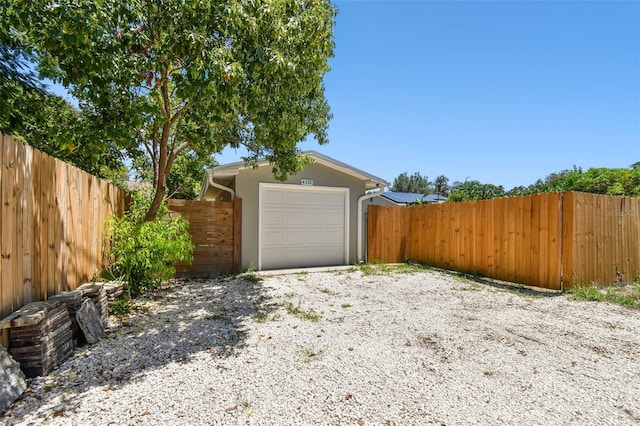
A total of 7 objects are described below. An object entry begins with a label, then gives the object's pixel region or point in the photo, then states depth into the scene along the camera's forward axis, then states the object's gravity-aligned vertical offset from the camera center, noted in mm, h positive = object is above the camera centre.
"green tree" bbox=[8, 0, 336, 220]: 3274 +1970
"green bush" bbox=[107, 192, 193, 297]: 4555 -531
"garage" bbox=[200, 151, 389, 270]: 7879 +61
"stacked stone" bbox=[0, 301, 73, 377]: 2436 -1056
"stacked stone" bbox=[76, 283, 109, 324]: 3550 -1004
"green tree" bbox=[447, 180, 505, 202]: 11914 +897
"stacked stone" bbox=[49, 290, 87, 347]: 3082 -980
